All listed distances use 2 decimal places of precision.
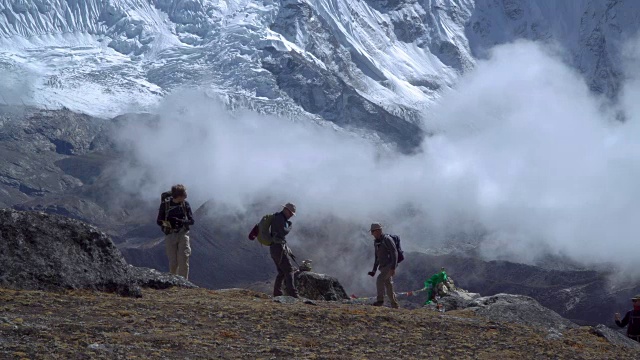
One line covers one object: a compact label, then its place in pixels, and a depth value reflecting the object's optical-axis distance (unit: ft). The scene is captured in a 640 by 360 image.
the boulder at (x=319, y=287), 108.58
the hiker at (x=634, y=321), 104.78
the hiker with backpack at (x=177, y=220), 97.40
